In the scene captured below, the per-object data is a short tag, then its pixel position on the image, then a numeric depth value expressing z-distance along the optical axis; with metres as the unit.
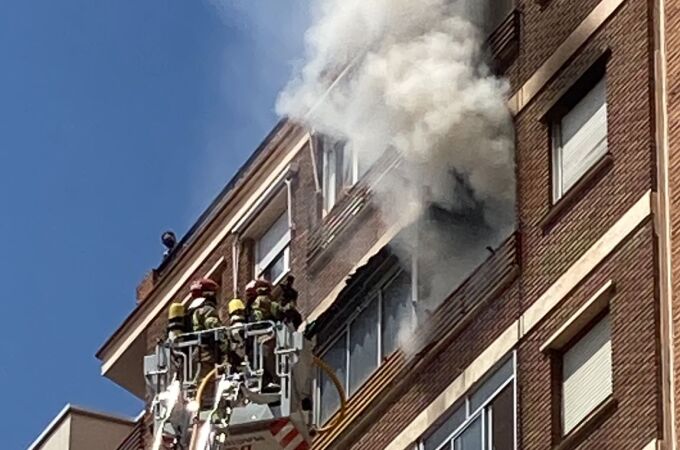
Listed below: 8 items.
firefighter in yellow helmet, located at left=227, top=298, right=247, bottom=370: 27.91
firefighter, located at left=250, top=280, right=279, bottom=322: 27.92
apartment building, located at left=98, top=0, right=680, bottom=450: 23.33
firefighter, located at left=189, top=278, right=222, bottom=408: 28.14
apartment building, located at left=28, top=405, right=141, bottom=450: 36.25
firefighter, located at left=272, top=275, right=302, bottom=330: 27.91
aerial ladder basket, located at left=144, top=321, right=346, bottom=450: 26.67
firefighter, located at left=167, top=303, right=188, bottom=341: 28.77
